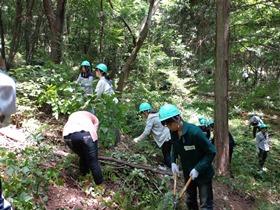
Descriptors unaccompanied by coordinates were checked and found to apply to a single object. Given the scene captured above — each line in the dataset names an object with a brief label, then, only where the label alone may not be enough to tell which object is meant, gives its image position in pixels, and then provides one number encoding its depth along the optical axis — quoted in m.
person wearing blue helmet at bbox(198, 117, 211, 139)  5.93
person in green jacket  3.18
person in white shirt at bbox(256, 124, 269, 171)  7.55
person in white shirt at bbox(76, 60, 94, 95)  5.79
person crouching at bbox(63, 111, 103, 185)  3.51
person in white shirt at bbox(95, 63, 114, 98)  5.17
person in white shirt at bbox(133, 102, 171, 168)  5.30
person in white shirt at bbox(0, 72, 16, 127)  0.94
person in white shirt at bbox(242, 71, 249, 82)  15.16
